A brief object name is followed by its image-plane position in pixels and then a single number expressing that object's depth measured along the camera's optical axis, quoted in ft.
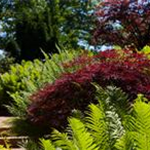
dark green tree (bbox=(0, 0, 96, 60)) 63.00
